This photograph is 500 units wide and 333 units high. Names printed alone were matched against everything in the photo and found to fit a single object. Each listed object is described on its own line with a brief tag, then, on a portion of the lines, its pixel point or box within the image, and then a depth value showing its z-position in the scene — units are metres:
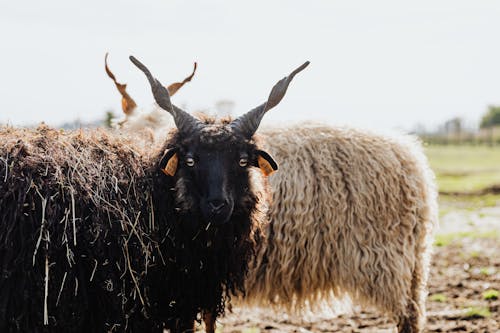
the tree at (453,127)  64.62
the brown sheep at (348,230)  5.61
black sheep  3.85
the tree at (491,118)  77.06
